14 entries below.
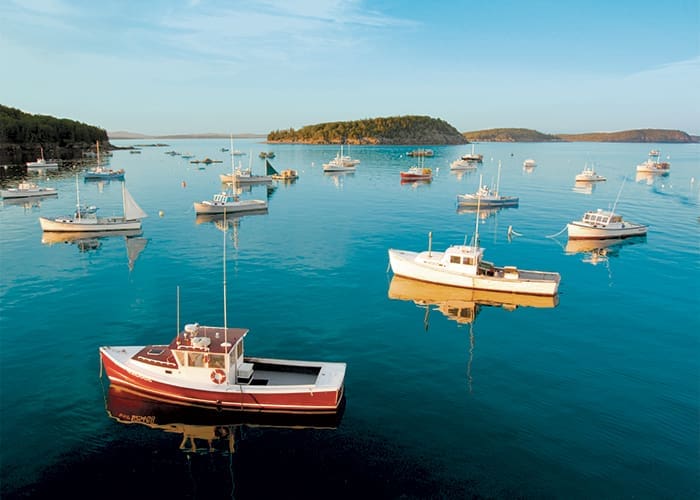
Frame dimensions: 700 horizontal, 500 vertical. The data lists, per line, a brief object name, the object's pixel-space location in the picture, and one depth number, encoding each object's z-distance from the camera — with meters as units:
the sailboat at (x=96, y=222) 71.94
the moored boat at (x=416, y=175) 149.25
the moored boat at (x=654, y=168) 173.00
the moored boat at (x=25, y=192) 105.12
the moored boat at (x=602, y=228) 73.25
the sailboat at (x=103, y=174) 145.38
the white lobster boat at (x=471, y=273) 47.75
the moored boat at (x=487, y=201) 101.69
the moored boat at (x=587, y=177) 148.12
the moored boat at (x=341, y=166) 173.62
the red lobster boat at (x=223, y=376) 26.78
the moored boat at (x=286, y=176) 155.75
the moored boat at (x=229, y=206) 89.06
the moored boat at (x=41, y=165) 169.88
